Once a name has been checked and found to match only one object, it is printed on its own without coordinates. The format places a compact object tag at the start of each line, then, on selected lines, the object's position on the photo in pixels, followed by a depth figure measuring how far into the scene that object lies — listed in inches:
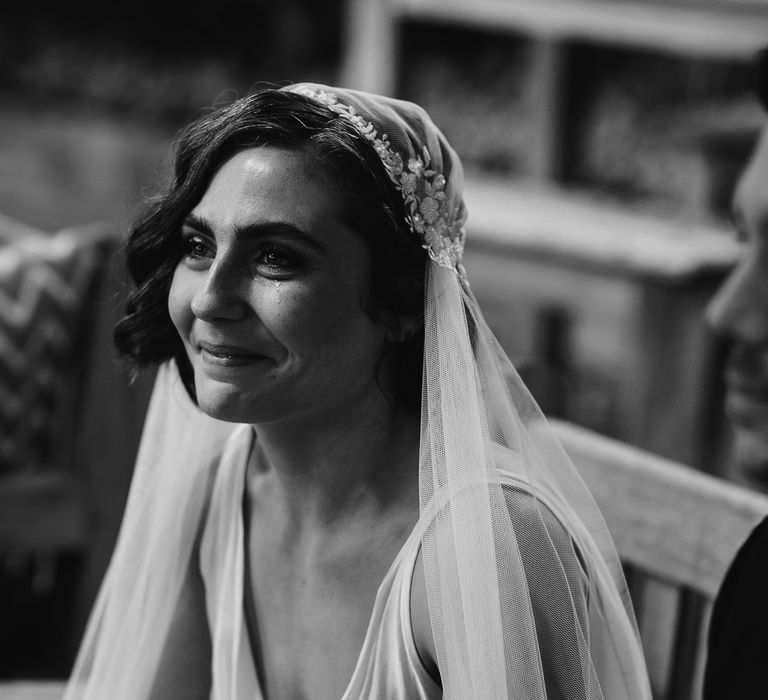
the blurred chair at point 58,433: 82.1
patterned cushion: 81.5
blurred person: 48.4
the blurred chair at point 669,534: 54.1
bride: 46.6
